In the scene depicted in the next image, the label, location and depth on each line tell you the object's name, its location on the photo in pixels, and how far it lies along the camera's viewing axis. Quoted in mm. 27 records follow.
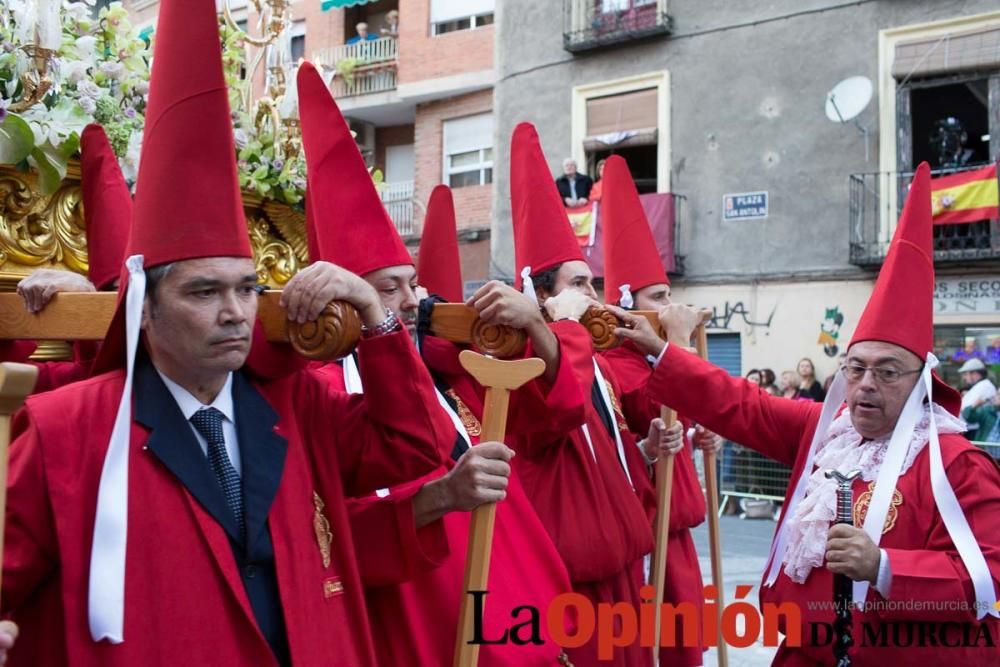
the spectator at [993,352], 13289
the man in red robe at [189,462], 1877
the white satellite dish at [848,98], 14320
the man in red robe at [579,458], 3395
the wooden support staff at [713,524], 4477
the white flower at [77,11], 4000
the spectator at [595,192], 15992
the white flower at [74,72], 3611
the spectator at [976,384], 10914
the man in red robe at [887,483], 2854
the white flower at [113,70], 3832
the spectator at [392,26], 20859
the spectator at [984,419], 10695
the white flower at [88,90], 3602
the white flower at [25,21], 3334
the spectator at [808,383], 12672
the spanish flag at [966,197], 13164
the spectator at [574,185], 16484
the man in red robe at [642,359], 4555
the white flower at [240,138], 4098
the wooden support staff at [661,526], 4078
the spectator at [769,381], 13556
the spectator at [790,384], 13203
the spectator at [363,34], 21280
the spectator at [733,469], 11094
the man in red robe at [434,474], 2529
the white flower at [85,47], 3764
